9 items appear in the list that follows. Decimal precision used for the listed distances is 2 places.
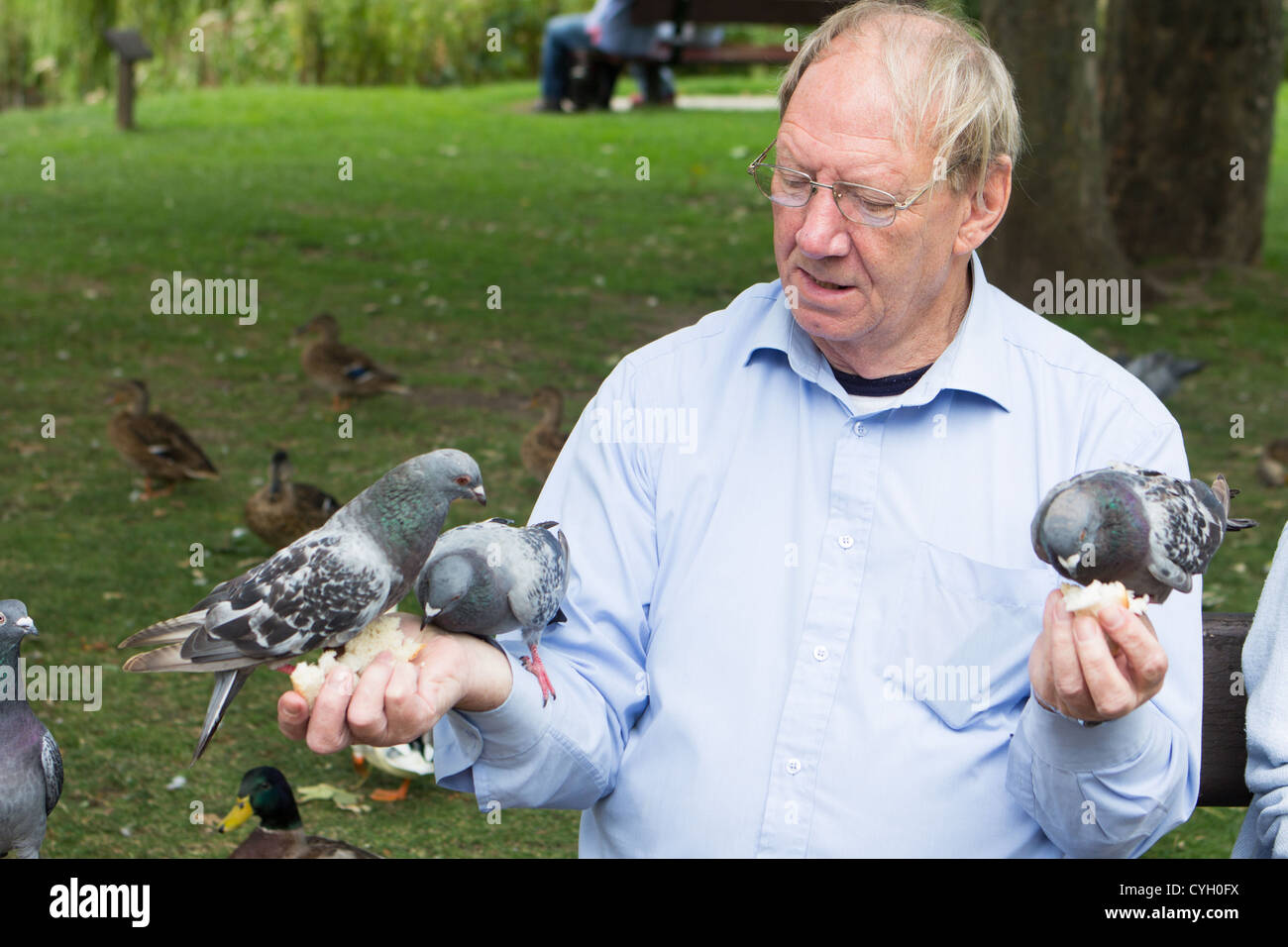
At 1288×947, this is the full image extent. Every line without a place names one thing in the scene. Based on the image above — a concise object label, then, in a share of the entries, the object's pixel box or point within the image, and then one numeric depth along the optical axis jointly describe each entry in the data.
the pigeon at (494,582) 2.17
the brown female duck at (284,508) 6.02
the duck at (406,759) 4.51
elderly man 2.31
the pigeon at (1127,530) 2.05
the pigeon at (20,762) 2.99
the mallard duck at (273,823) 3.72
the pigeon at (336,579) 2.31
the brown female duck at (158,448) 6.61
